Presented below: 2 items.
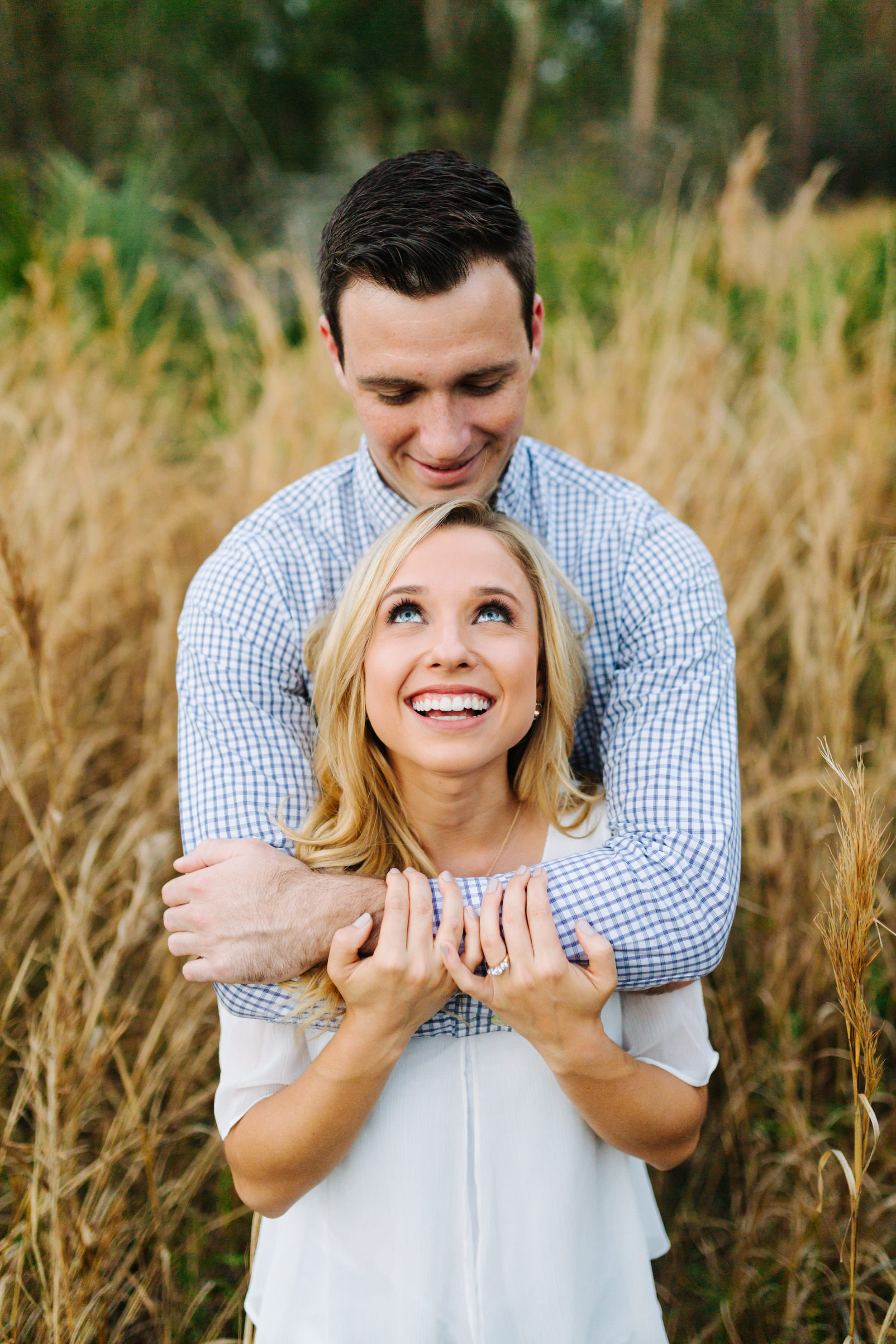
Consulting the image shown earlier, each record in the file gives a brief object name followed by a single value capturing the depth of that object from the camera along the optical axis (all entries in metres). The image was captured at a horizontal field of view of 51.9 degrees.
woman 1.29
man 1.41
